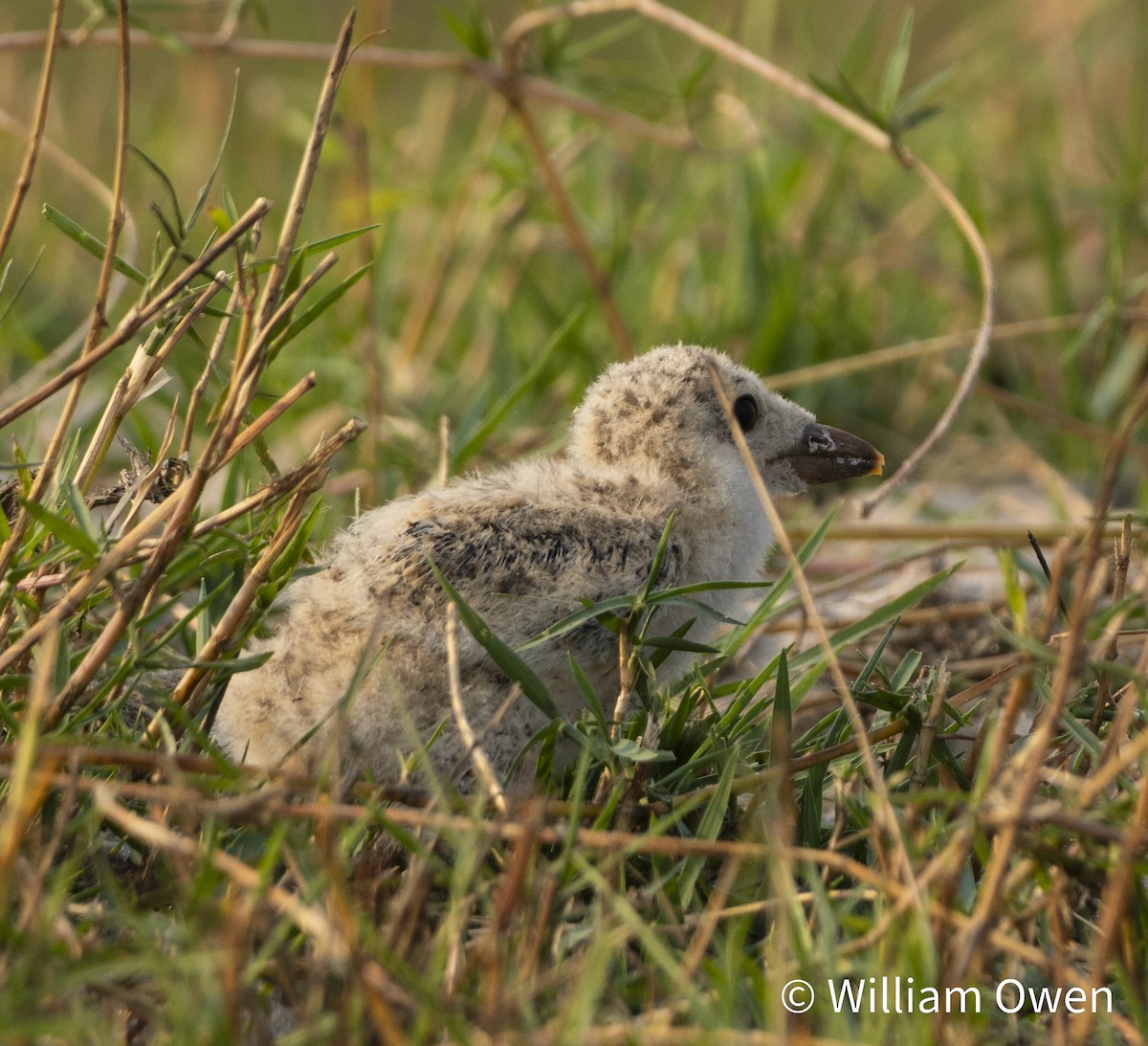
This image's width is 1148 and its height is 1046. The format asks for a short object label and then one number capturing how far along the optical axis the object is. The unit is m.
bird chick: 4.69
